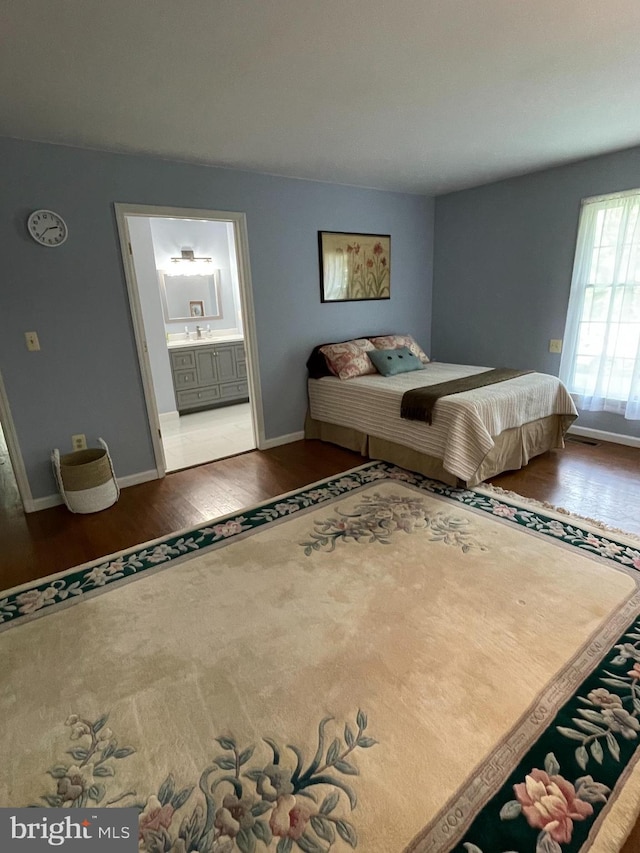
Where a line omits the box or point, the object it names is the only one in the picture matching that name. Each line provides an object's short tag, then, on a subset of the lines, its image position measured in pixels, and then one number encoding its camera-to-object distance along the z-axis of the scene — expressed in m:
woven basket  2.88
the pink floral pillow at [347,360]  3.97
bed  2.96
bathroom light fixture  5.51
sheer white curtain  3.45
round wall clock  2.68
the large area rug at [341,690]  1.20
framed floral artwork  4.13
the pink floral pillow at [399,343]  4.36
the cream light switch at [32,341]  2.81
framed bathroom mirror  5.55
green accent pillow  3.98
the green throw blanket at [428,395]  3.10
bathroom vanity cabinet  5.30
